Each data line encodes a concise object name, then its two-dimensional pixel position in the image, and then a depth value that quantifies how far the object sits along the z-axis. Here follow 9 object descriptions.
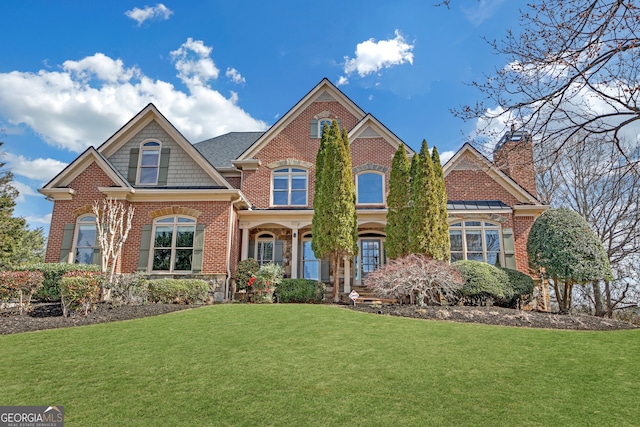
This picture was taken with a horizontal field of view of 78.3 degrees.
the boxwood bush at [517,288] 12.96
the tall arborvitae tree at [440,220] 13.26
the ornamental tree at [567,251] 12.41
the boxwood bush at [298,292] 13.20
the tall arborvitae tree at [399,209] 13.84
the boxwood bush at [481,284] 12.39
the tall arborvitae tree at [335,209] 13.67
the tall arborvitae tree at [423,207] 13.18
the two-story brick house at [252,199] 14.59
